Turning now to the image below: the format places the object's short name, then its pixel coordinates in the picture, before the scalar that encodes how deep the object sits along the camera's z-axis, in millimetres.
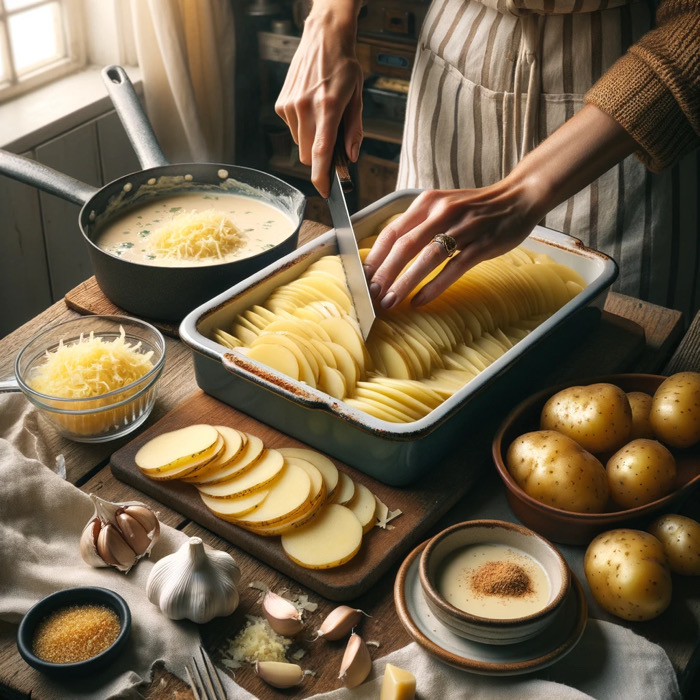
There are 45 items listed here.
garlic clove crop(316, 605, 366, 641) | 1188
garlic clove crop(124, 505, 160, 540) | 1298
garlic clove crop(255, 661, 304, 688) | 1117
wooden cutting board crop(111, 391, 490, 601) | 1278
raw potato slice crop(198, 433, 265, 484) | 1395
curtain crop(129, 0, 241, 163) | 3291
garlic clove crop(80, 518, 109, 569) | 1271
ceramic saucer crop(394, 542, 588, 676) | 1109
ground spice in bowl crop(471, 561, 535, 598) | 1174
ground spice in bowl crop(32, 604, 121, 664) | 1112
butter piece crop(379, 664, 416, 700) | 1087
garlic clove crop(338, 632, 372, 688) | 1118
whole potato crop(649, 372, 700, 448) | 1410
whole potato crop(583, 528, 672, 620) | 1194
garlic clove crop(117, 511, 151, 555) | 1275
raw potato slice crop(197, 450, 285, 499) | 1360
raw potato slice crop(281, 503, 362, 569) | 1273
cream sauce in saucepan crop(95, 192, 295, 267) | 1965
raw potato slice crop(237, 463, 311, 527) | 1306
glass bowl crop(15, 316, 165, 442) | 1461
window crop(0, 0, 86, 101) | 3160
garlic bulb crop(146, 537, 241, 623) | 1179
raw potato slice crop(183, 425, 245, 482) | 1406
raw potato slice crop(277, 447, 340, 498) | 1391
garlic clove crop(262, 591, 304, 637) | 1186
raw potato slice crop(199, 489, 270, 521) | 1334
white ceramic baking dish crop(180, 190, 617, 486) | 1362
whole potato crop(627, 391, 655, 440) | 1479
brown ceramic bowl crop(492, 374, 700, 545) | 1288
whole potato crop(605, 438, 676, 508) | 1313
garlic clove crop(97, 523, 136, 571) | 1257
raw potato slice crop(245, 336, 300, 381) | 1486
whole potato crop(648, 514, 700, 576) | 1265
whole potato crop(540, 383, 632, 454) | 1406
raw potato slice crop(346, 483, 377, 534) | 1351
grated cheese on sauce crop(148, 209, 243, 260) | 1920
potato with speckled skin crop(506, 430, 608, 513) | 1305
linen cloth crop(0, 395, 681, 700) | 1118
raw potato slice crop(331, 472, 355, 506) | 1376
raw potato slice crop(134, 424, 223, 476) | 1408
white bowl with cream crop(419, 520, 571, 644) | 1105
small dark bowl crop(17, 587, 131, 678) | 1094
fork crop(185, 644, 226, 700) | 1103
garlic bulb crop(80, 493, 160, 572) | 1261
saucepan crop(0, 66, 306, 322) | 1761
